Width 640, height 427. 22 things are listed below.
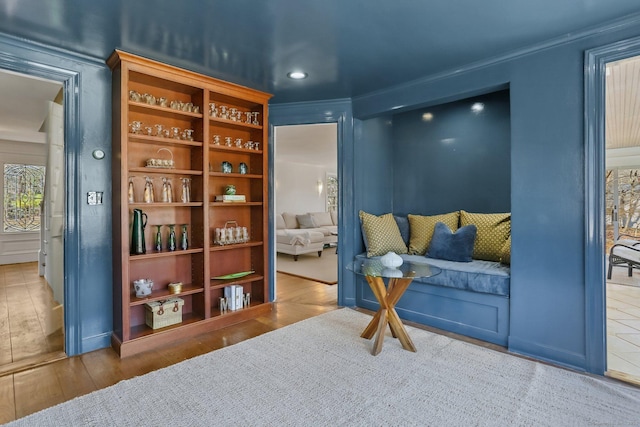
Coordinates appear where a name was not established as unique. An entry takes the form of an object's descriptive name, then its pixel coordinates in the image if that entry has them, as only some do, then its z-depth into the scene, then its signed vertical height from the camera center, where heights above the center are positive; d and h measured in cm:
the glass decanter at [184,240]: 307 -23
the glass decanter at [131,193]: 283 +18
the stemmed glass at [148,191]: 292 +20
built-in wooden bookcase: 268 +25
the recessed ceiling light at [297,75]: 304 +125
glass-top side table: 257 -63
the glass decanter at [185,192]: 310 +20
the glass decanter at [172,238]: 303 -21
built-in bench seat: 277 -76
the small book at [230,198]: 338 +16
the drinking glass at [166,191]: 299 +20
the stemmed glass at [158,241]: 301 -24
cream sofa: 693 -41
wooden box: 292 -86
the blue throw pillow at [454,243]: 322 -29
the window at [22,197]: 630 +34
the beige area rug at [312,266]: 536 -97
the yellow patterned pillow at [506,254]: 300 -36
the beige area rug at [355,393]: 181 -107
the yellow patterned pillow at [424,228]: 369 -17
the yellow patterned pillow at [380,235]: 366 -24
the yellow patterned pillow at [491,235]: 326 -21
